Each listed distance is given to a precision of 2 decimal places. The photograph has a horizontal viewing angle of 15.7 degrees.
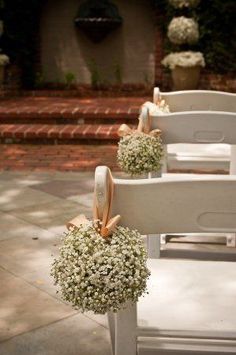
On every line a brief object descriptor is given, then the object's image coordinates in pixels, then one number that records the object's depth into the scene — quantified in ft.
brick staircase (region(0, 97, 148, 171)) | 32.39
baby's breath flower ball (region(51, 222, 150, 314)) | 7.21
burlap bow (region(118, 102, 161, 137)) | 13.72
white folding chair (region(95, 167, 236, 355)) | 7.38
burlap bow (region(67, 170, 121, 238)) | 7.03
